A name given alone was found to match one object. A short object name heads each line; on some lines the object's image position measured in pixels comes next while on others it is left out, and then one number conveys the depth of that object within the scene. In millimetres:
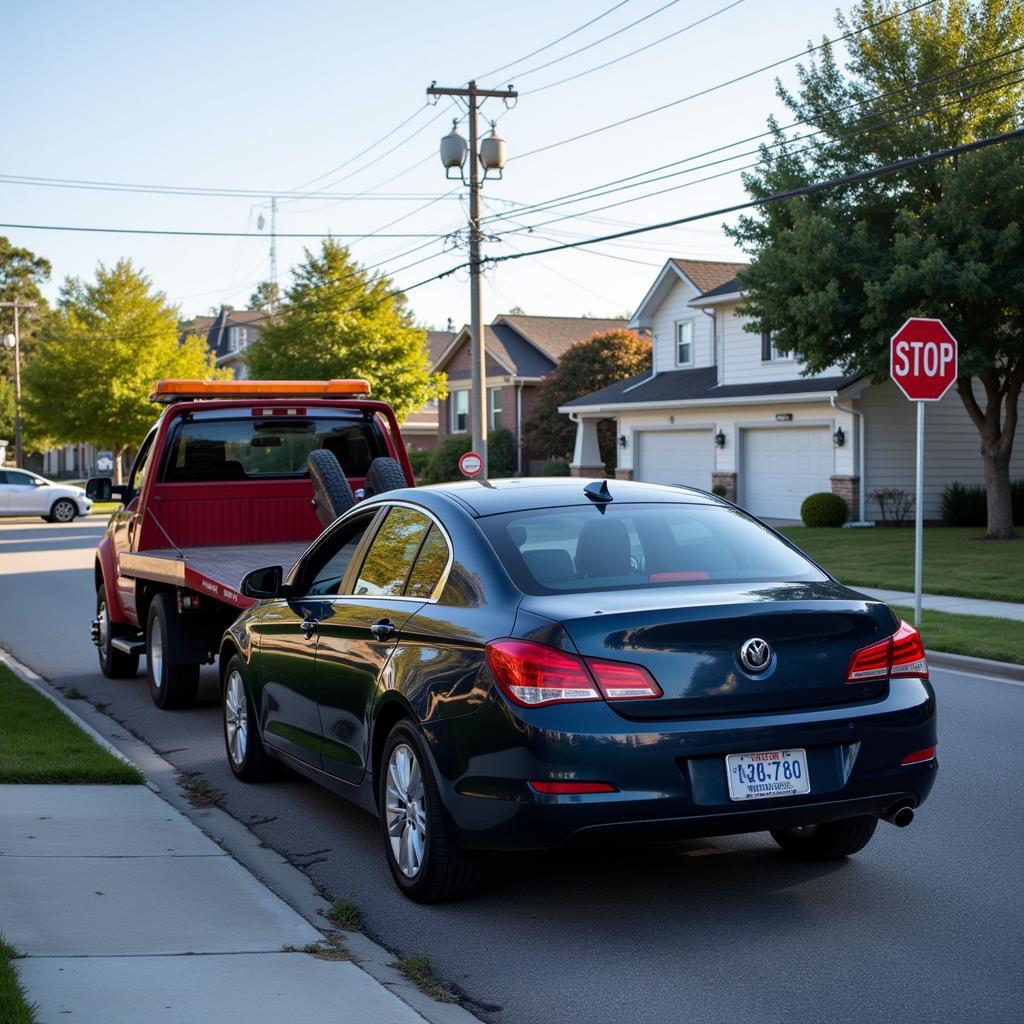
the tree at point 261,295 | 82881
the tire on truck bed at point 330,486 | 10789
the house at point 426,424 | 74000
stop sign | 14914
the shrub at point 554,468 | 48500
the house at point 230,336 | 91250
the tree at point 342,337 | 49969
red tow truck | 11023
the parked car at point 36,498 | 43000
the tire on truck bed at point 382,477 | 11039
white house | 32250
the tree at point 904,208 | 24859
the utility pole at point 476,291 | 28766
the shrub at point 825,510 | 31188
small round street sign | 28156
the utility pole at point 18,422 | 62288
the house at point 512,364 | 53062
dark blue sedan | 5195
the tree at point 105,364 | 55312
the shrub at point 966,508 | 32094
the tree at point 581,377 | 48312
